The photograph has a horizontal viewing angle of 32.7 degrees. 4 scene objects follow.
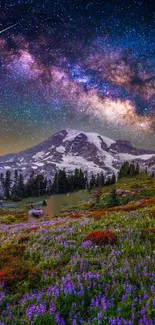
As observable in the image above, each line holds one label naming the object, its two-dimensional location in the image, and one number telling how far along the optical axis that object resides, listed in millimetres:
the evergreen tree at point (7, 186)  119625
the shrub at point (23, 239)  11559
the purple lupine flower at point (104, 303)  4910
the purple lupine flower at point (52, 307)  4953
